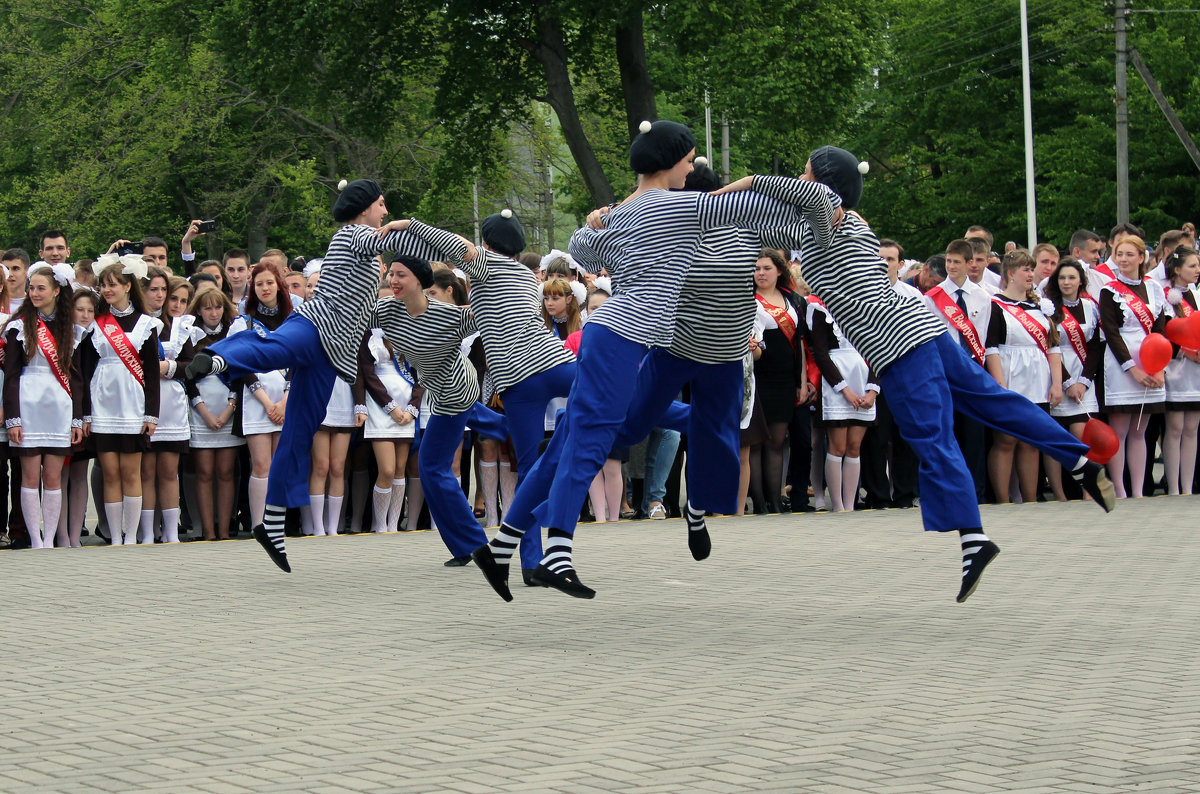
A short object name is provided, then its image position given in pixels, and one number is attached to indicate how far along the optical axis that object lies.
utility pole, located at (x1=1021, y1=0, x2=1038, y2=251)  40.41
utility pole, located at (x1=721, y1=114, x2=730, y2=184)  49.75
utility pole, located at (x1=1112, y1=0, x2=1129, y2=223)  33.88
